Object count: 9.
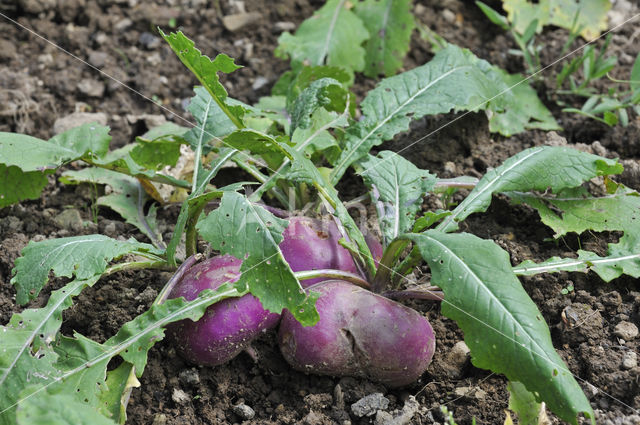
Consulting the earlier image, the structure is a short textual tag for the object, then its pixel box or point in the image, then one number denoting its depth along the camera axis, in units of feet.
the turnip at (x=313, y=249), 3.00
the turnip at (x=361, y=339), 2.91
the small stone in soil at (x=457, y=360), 2.99
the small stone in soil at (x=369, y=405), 2.90
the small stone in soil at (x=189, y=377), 2.96
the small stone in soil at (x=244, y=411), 2.92
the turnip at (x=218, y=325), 2.93
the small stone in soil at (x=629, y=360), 2.93
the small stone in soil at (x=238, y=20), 3.96
